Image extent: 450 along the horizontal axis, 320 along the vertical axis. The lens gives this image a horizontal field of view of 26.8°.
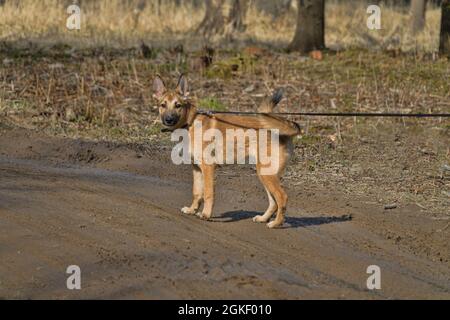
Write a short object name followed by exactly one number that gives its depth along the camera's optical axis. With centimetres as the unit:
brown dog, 903
